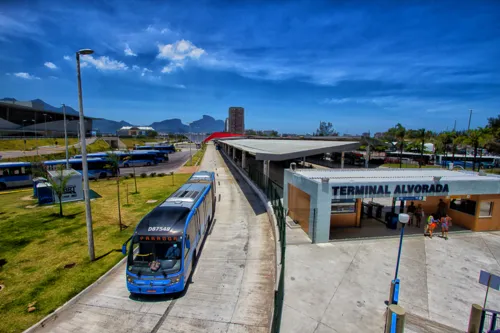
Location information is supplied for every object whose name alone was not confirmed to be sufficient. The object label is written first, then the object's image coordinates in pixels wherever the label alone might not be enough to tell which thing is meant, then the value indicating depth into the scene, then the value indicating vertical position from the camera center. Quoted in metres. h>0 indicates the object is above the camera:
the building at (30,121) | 100.94 +5.64
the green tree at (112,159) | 32.01 -2.99
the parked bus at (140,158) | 52.06 -4.65
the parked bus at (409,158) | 62.80 -3.81
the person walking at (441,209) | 17.95 -4.43
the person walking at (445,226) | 16.02 -4.96
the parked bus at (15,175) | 33.03 -5.27
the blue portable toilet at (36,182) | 26.12 -4.76
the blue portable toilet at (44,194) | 24.52 -5.63
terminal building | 15.01 -3.11
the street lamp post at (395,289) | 8.81 -4.89
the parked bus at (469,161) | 58.11 -3.89
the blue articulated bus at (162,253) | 10.12 -4.69
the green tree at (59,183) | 20.72 -4.02
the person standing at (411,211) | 18.56 -4.85
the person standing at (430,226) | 16.08 -5.05
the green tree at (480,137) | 46.94 +1.29
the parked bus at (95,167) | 40.75 -4.93
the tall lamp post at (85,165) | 12.40 -1.46
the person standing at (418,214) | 17.78 -4.77
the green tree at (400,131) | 58.34 +2.43
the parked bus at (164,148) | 78.25 -3.50
